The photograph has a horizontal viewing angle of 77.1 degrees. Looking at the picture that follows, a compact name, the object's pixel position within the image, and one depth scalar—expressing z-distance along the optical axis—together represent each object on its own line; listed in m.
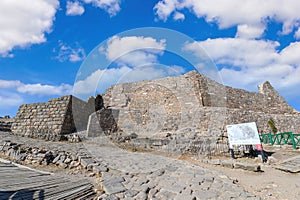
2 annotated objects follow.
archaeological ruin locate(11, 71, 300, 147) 11.07
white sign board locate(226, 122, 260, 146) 7.30
